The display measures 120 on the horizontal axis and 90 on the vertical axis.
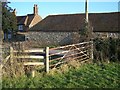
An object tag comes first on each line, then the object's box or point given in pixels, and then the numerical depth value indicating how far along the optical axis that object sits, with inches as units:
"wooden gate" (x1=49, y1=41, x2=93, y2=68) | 559.0
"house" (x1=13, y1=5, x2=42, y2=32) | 2244.1
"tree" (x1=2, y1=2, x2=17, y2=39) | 1749.8
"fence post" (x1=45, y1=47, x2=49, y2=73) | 466.0
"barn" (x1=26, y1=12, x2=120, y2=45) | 1516.1
